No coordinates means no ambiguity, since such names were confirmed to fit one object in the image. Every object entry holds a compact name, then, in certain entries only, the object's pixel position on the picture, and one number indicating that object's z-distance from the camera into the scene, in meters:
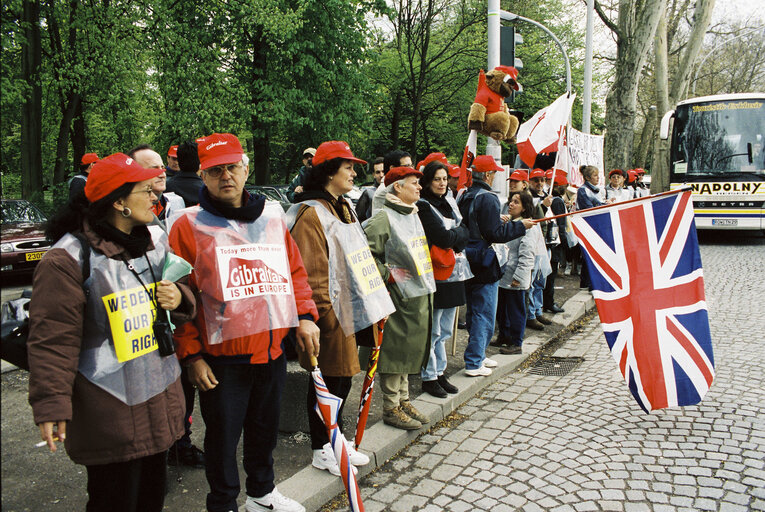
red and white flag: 6.51
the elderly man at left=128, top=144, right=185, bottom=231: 3.36
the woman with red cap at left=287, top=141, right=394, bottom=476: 3.33
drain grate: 5.68
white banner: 8.15
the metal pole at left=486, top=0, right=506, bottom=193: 8.36
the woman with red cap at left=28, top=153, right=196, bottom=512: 2.02
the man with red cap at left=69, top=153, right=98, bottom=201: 4.68
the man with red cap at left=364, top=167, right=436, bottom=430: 4.03
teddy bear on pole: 6.39
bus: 14.38
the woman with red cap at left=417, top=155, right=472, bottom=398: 4.40
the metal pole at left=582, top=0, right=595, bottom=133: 14.89
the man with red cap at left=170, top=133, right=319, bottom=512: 2.61
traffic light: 8.65
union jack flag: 4.12
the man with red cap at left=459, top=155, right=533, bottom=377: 5.07
